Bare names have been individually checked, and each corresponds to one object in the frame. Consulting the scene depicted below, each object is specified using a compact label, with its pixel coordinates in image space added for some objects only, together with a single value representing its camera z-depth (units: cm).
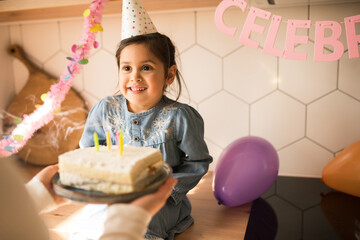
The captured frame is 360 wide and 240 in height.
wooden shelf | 105
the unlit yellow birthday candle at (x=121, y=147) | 61
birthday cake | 53
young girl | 86
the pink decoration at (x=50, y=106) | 125
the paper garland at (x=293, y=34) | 90
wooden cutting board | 144
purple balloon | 100
